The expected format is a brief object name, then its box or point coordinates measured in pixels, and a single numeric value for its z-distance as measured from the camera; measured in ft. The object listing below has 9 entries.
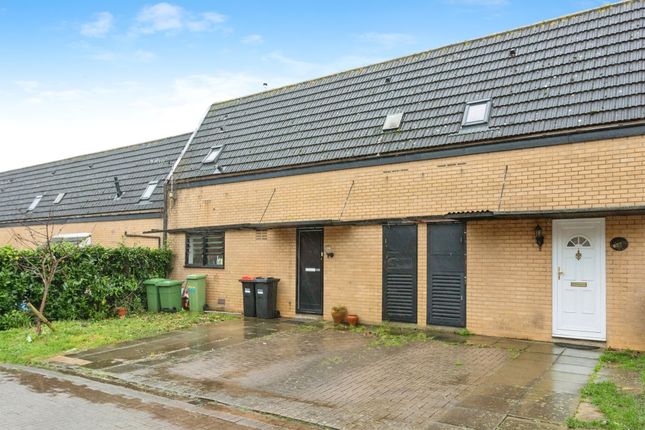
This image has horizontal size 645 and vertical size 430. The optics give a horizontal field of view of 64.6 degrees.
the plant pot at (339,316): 39.96
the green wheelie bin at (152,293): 49.34
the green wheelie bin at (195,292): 48.93
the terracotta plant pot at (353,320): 39.37
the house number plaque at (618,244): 29.60
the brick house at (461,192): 30.55
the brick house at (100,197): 59.88
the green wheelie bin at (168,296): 49.01
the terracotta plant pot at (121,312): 46.75
